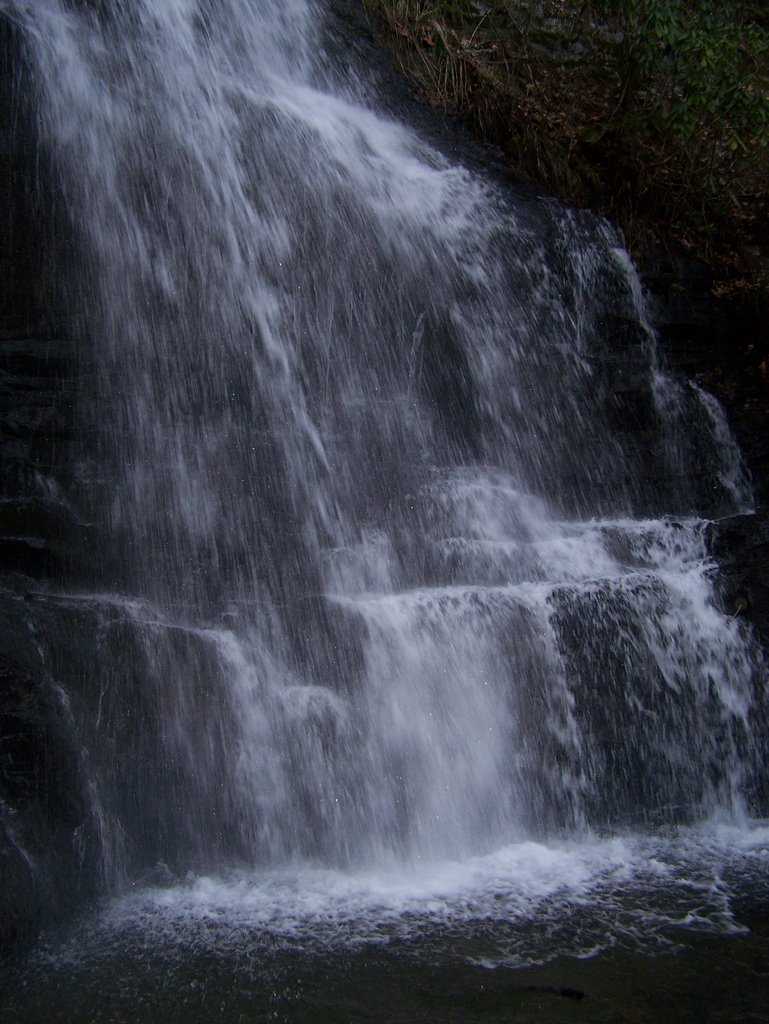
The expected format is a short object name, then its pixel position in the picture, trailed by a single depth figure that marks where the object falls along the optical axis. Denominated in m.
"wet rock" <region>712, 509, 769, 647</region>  6.79
